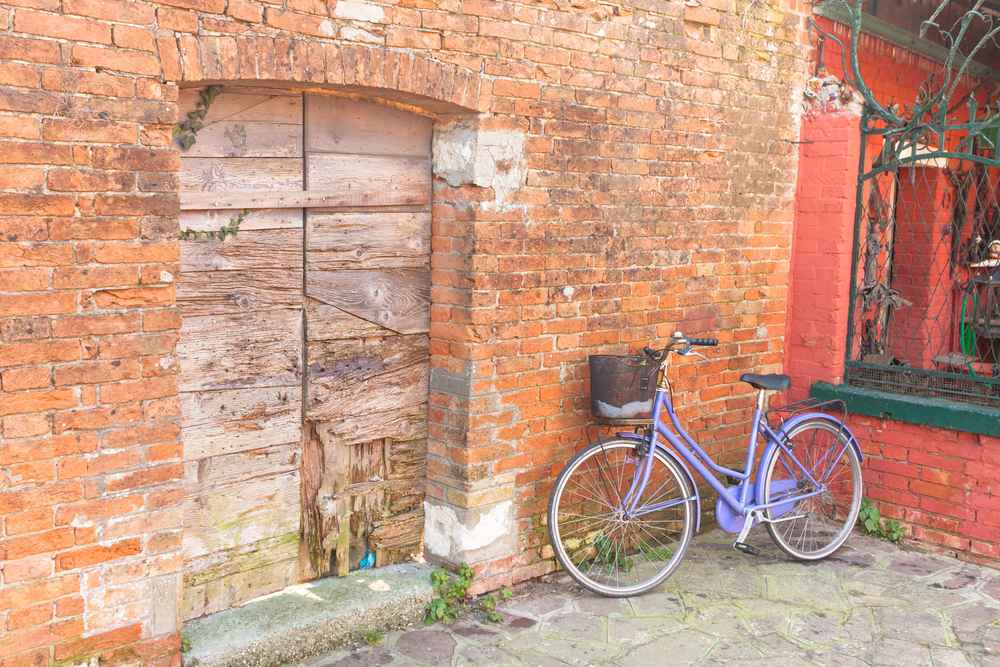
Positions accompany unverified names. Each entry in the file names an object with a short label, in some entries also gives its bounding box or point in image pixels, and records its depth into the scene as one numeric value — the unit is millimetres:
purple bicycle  4812
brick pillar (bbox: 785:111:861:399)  5996
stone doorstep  3889
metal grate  5844
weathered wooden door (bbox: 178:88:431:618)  3928
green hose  8406
